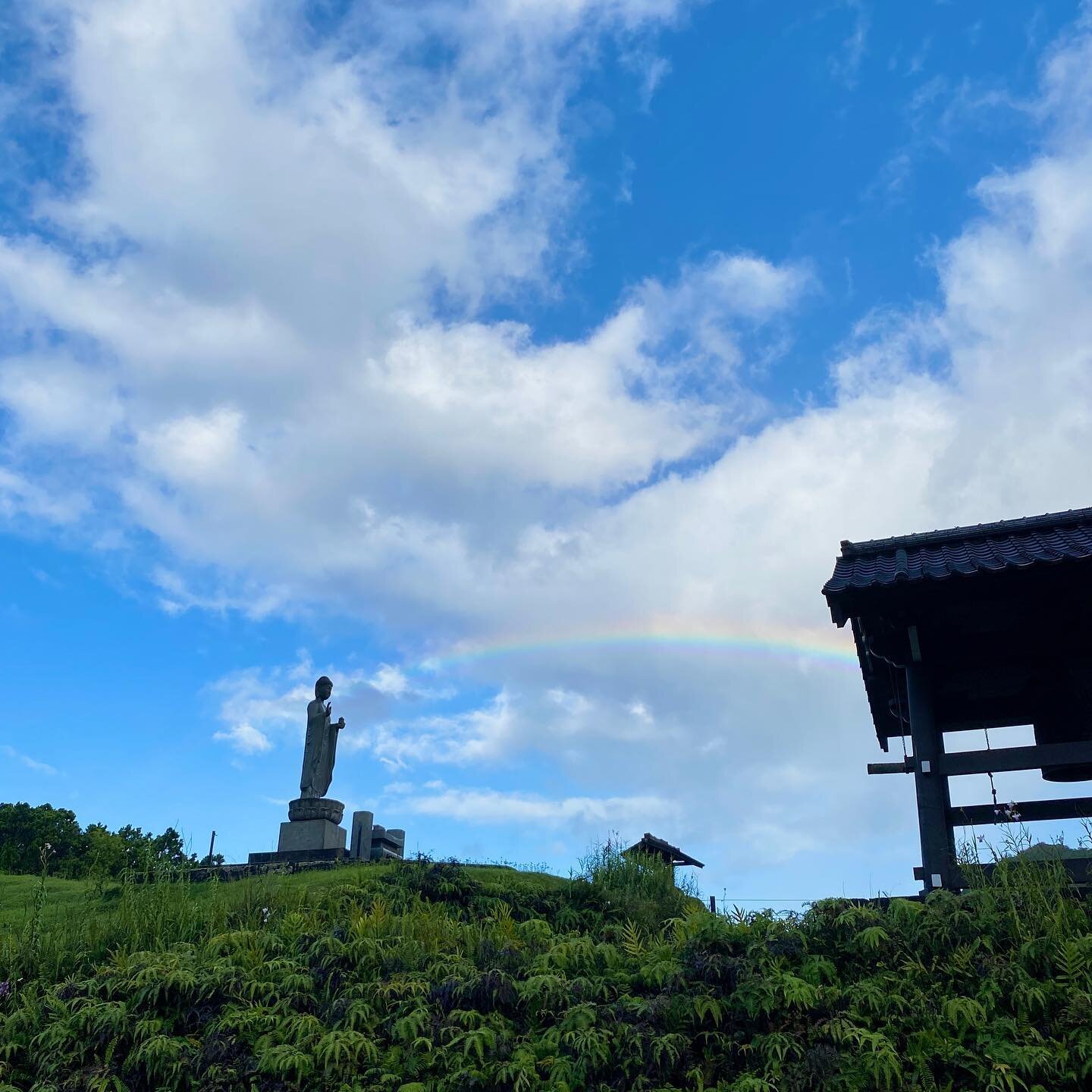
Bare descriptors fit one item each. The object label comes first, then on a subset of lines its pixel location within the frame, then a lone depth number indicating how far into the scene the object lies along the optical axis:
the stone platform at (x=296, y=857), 19.30
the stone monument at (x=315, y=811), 20.05
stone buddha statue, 22.16
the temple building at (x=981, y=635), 9.76
